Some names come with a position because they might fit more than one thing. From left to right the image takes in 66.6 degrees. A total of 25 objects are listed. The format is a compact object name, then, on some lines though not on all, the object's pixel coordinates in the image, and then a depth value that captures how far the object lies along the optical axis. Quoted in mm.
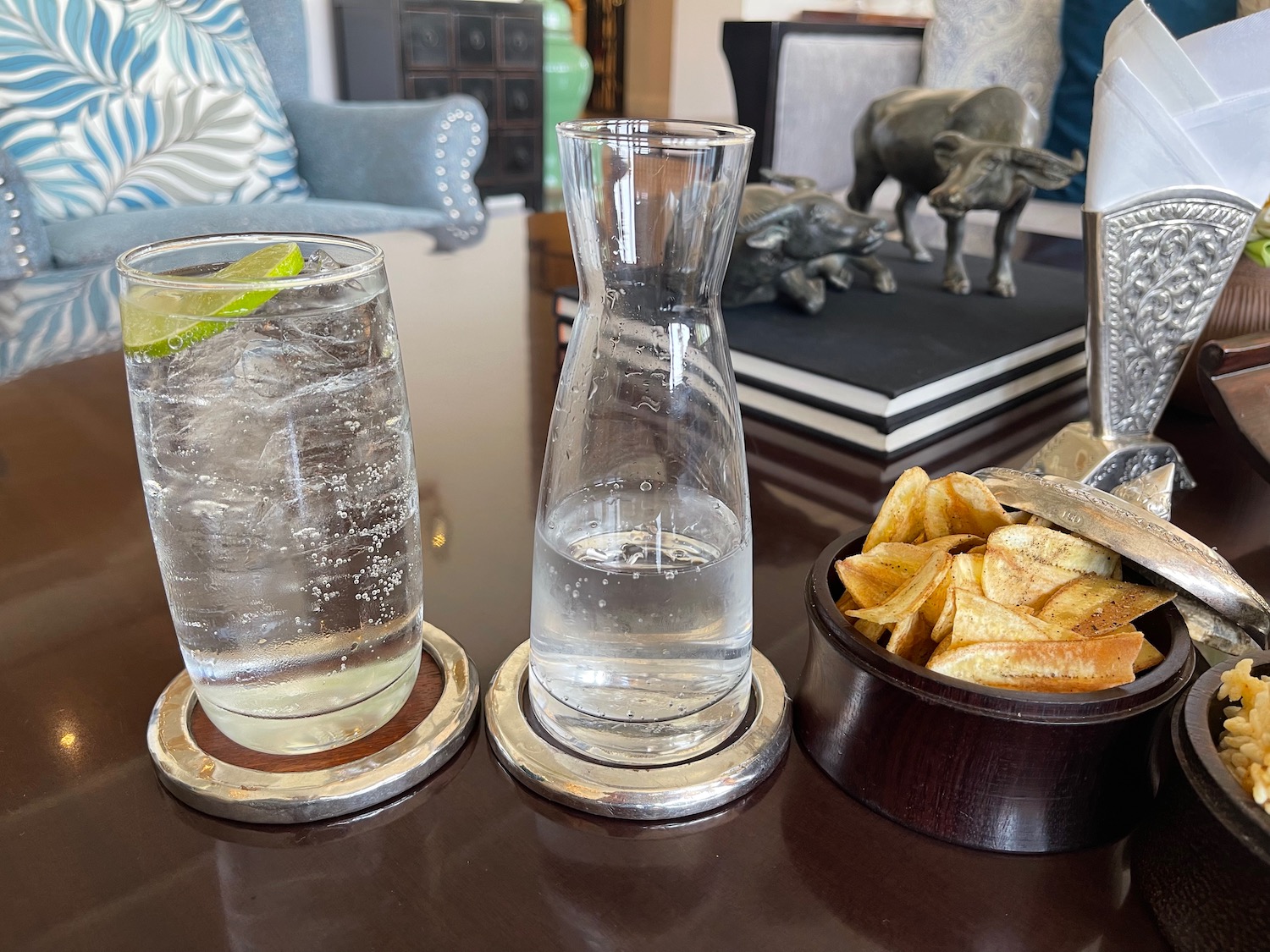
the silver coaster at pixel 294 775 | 317
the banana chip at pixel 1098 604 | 325
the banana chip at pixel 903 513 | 372
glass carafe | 316
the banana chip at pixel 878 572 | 348
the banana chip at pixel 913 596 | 320
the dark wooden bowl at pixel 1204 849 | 248
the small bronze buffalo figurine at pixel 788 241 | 777
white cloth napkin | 503
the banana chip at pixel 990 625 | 312
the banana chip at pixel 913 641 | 325
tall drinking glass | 293
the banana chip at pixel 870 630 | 334
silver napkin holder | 546
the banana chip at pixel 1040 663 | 302
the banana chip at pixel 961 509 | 366
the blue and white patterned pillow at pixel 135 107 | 1738
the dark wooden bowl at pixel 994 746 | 289
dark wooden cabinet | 2854
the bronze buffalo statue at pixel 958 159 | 883
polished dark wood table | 284
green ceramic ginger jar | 3637
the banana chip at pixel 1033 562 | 338
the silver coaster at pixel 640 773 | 323
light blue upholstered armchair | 1905
